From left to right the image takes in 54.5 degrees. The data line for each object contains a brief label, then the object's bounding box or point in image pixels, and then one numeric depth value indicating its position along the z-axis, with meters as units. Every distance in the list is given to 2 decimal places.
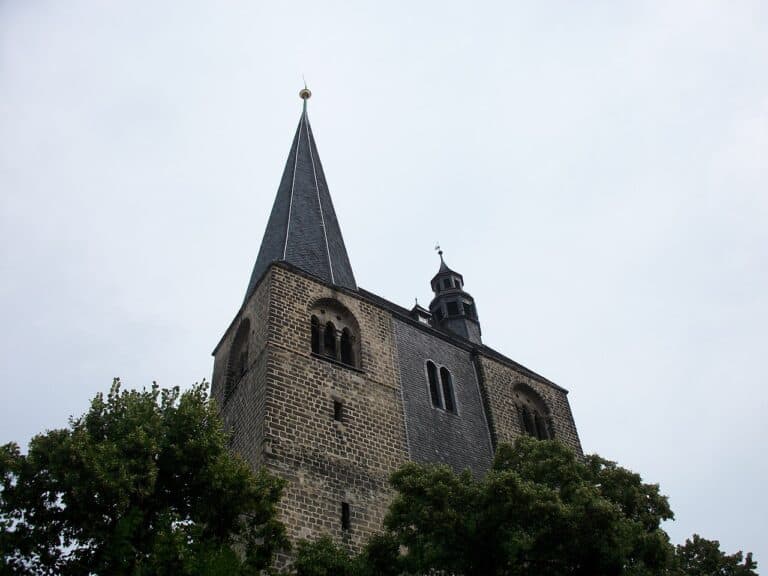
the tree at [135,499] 12.00
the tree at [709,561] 18.57
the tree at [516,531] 13.28
